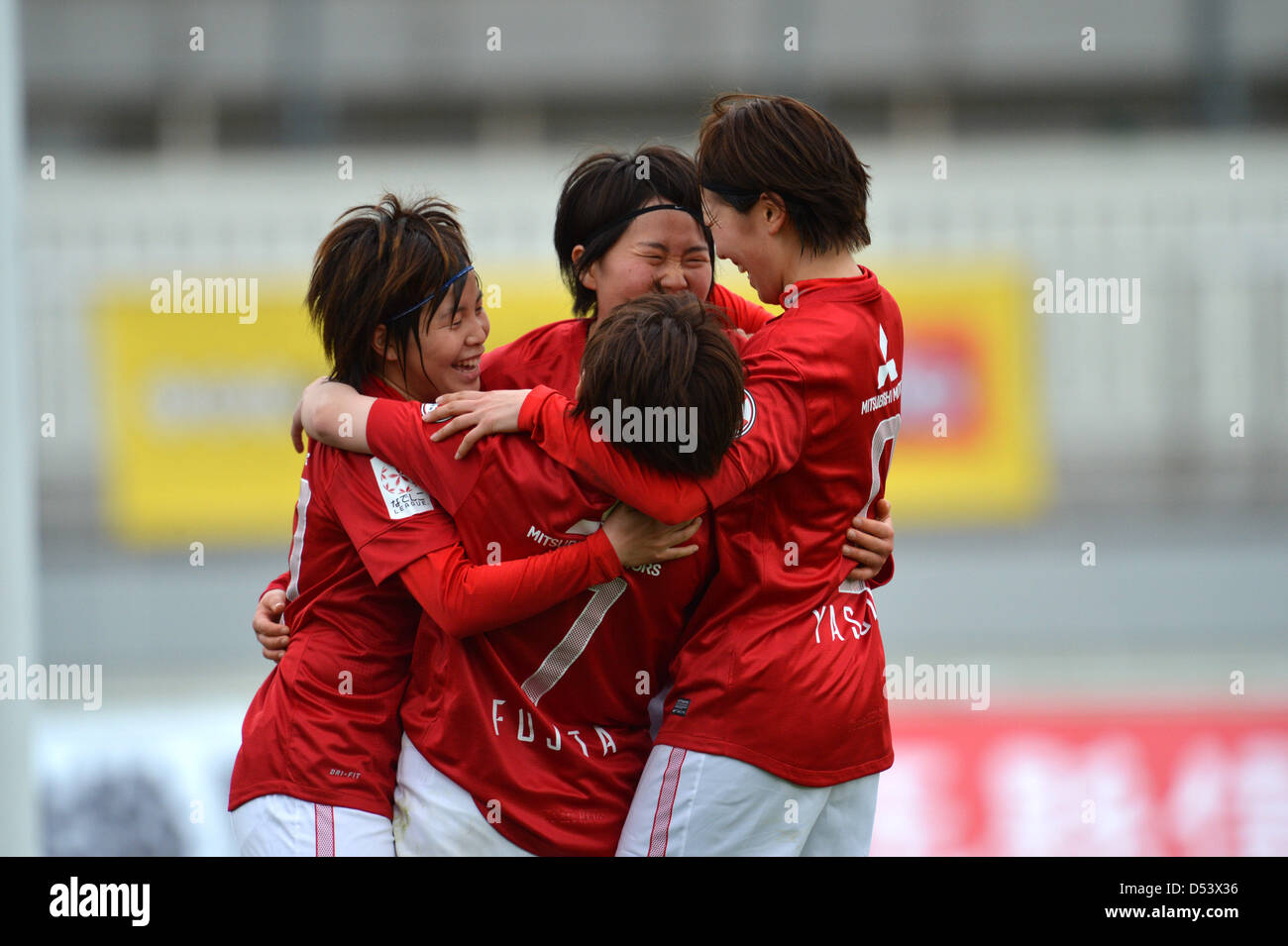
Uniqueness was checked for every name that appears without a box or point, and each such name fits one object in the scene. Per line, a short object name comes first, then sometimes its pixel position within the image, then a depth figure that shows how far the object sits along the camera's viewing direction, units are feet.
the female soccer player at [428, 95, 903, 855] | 13.58
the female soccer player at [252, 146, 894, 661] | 15.03
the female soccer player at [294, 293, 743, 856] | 13.60
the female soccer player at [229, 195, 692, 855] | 14.32
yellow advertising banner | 49.98
